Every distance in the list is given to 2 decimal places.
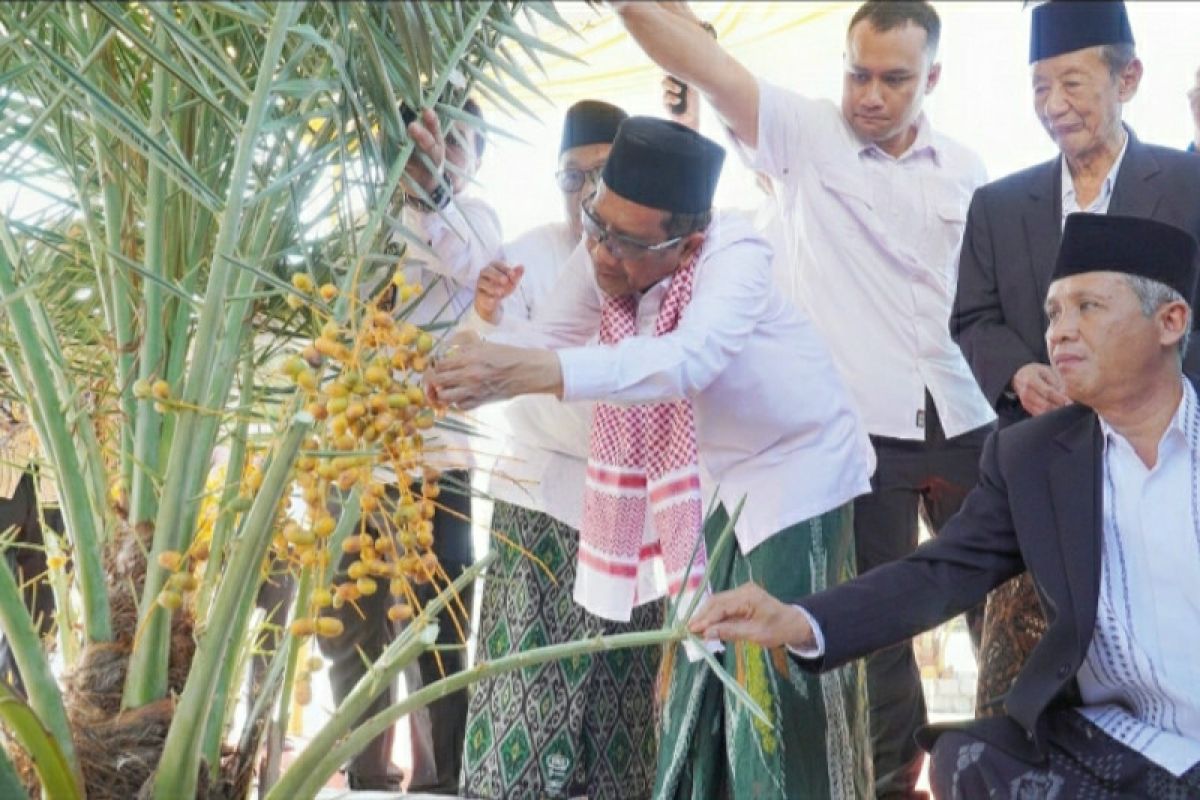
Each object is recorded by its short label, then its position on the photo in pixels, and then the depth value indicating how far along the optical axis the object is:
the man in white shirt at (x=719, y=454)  2.76
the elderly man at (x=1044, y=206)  3.02
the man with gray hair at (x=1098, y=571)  2.56
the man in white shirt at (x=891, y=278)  3.65
